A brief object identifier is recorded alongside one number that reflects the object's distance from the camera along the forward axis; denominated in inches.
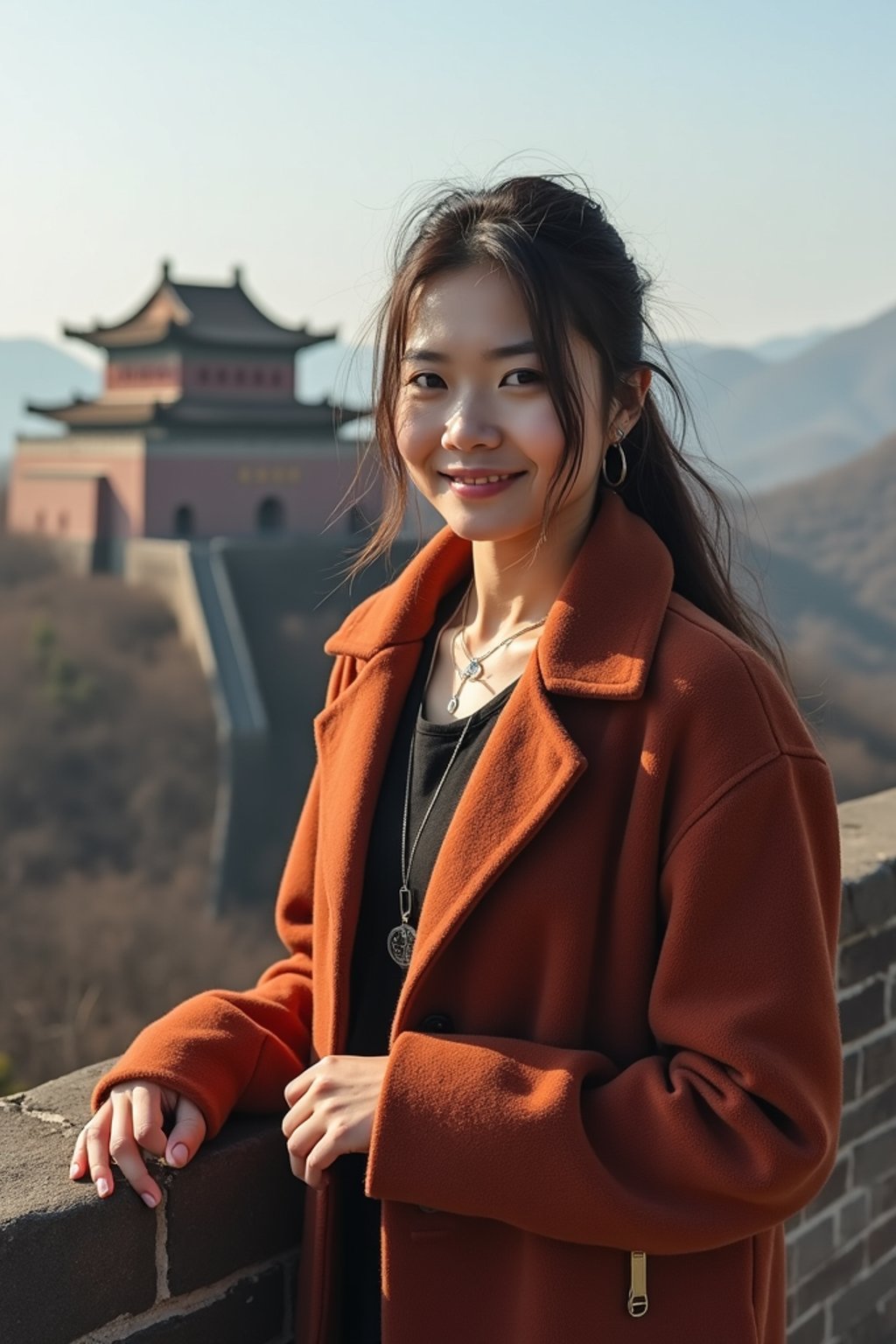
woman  45.6
